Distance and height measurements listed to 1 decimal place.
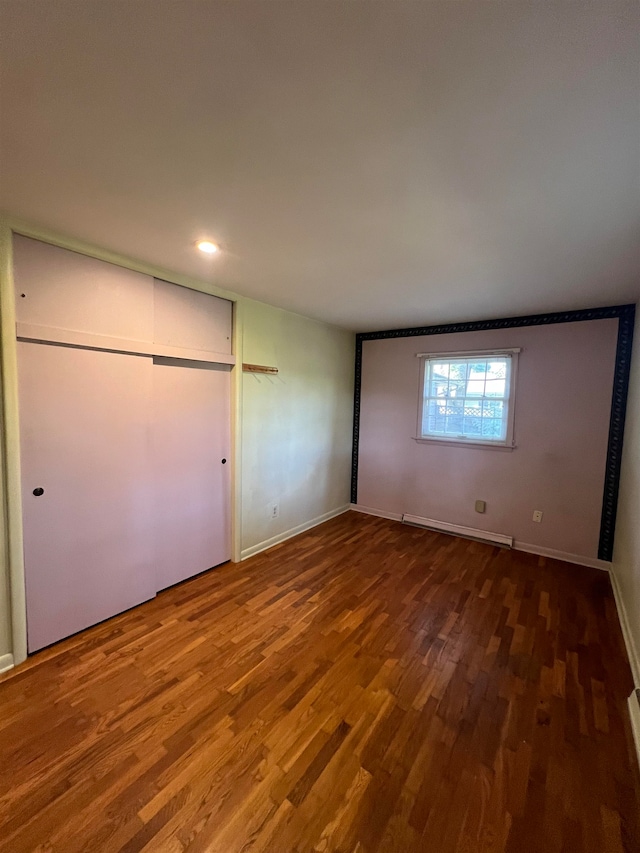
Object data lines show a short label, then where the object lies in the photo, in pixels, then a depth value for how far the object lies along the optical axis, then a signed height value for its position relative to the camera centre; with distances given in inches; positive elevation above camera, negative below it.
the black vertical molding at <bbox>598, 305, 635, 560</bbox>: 120.5 -6.8
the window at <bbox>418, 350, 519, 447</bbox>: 144.6 +5.0
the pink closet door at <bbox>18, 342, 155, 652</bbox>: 76.6 -21.7
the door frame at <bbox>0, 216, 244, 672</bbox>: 70.5 -14.8
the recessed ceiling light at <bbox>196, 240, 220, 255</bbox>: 79.5 +36.3
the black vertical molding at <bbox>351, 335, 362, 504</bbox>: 182.2 -8.2
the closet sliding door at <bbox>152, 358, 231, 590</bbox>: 101.4 -21.4
